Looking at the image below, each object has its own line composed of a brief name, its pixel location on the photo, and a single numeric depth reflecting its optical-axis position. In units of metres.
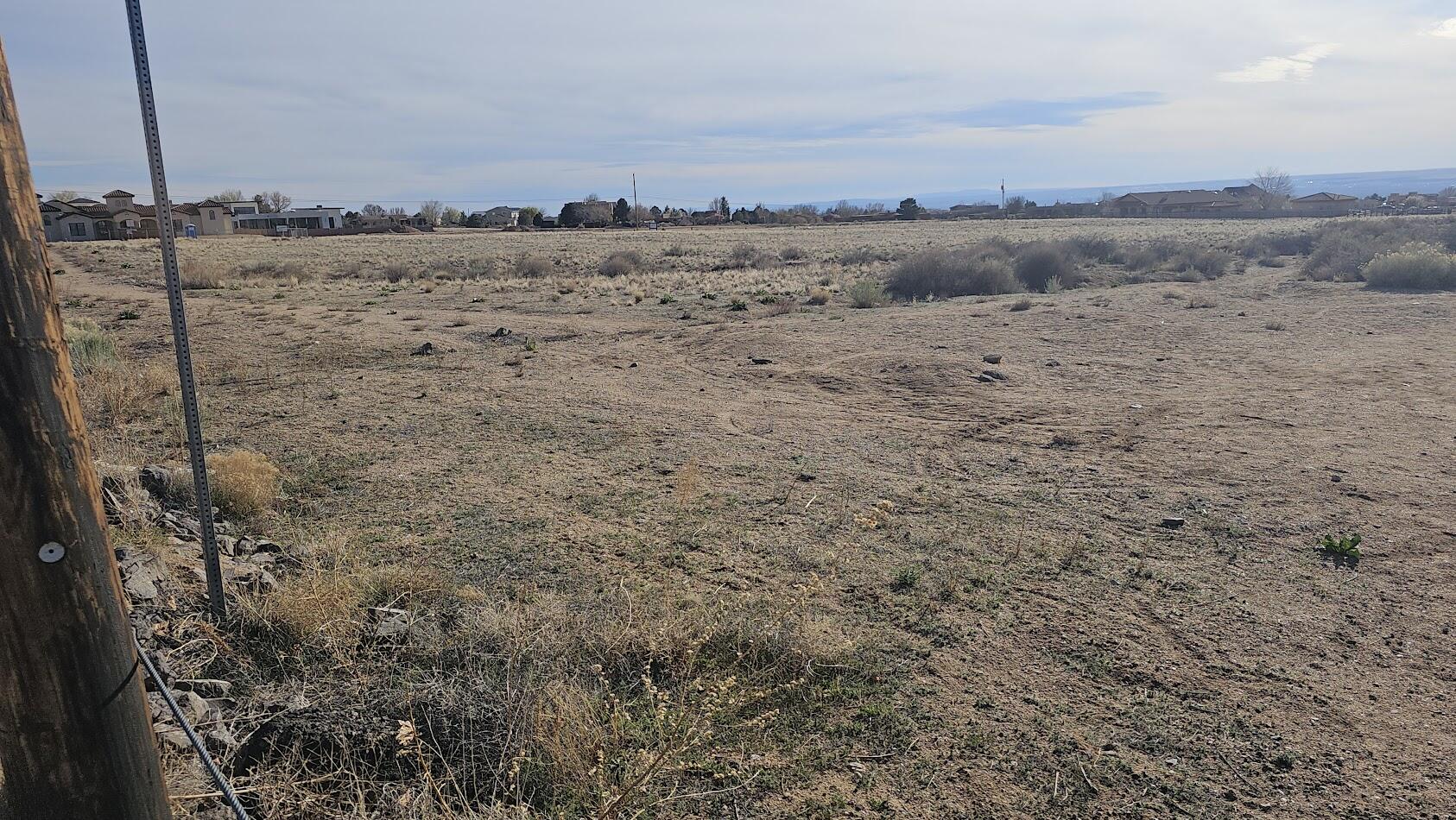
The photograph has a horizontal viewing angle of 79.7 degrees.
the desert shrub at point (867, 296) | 22.02
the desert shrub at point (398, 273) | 33.19
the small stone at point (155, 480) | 7.06
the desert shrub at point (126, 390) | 9.95
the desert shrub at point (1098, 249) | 32.94
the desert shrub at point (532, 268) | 34.06
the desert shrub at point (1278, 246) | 33.78
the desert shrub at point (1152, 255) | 29.77
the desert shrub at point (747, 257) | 37.03
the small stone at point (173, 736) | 3.39
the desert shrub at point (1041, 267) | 26.34
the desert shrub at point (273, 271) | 33.25
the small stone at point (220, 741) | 3.52
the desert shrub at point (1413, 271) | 20.98
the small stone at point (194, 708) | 3.66
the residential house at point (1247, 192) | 106.78
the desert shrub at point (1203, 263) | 27.27
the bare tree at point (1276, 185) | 117.03
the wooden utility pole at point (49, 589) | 1.98
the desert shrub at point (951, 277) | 24.53
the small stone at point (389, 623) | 4.71
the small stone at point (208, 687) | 4.02
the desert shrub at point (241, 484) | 6.93
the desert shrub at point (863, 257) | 37.75
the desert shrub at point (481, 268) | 34.83
